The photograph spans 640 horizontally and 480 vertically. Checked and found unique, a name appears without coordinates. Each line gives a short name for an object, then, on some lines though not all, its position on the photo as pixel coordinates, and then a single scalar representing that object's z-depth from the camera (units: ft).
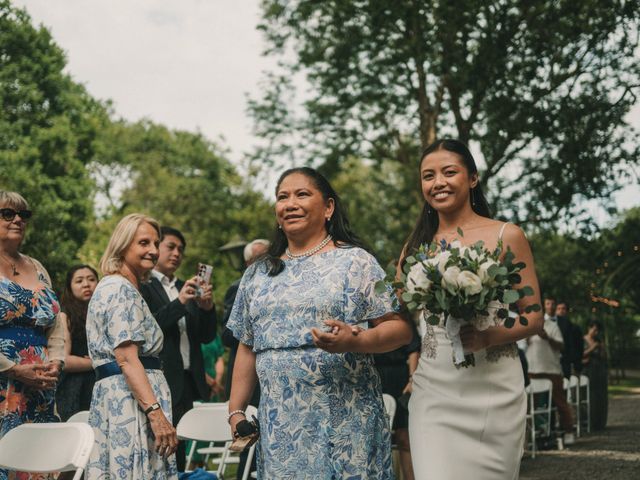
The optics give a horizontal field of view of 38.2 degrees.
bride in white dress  13.47
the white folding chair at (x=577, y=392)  51.90
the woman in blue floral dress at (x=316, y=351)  13.03
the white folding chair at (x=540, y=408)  42.27
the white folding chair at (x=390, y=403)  23.56
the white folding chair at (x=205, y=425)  19.81
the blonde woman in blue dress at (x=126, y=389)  15.75
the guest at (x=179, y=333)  22.41
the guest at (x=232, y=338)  23.80
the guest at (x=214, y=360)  37.27
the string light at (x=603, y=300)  86.96
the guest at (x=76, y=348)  24.90
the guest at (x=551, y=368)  47.44
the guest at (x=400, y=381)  28.29
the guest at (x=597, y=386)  57.11
